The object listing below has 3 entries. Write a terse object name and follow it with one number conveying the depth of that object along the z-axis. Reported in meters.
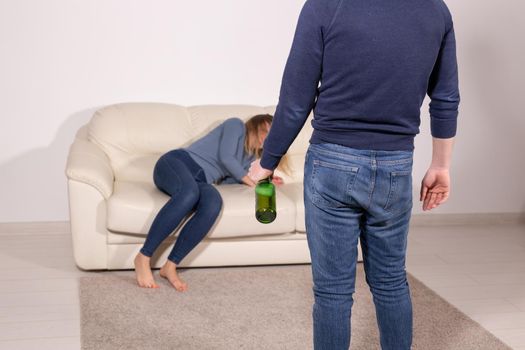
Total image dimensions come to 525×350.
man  1.55
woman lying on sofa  3.03
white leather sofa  3.10
